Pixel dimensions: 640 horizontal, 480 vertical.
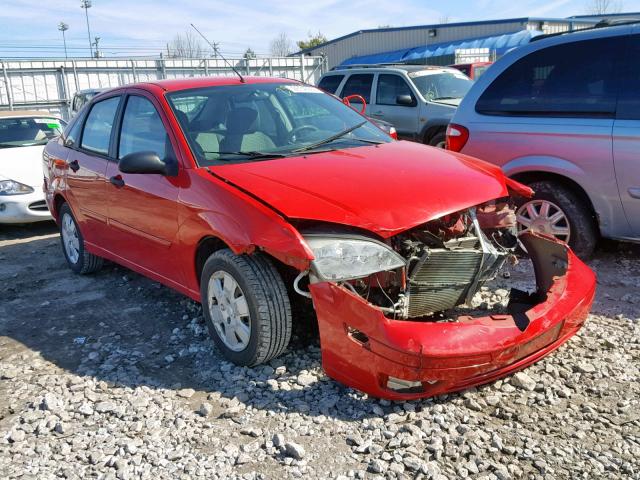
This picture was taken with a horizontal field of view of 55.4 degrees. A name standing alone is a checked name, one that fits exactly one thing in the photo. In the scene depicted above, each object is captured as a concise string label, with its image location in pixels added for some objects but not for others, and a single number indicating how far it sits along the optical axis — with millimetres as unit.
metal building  28094
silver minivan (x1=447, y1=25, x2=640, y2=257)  4590
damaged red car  2963
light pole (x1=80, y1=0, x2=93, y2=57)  41269
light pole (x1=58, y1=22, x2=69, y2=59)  45844
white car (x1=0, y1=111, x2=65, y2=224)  7539
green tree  54469
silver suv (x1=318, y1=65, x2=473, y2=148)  10422
